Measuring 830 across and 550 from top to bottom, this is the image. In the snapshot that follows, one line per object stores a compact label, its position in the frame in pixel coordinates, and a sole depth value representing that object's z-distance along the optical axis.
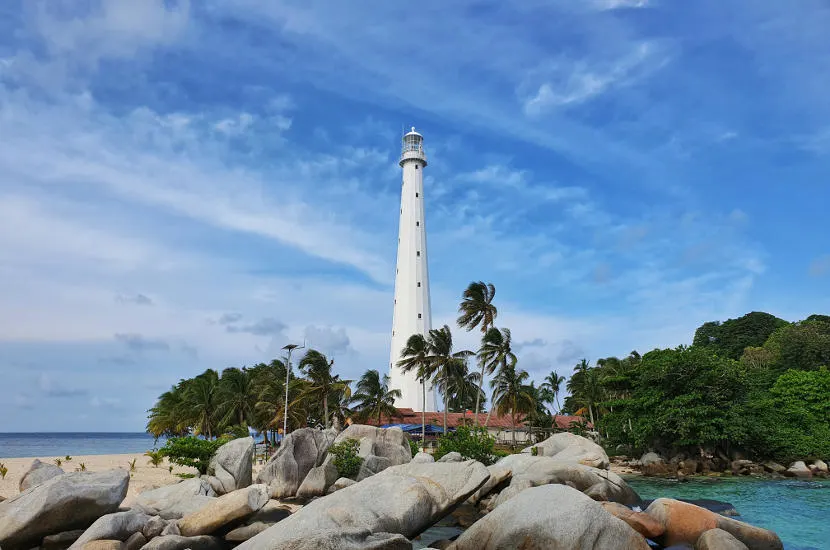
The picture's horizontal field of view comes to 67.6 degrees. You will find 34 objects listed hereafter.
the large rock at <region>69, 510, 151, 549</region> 15.14
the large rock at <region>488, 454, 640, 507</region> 21.92
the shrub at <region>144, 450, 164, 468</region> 34.72
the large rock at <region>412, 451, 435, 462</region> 27.94
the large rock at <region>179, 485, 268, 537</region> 16.61
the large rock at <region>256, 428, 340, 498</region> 25.73
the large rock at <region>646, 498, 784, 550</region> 15.80
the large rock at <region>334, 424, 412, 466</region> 30.30
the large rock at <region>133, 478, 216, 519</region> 18.78
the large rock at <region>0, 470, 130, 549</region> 15.23
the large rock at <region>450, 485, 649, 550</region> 12.87
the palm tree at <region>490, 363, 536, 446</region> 51.84
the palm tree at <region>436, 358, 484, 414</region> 50.54
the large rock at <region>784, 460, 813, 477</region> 38.03
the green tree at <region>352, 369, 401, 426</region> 52.69
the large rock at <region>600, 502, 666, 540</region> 16.25
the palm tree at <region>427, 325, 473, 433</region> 49.84
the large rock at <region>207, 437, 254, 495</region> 24.44
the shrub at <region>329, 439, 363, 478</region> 27.09
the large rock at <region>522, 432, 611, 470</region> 27.50
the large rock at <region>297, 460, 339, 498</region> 25.61
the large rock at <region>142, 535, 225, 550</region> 14.68
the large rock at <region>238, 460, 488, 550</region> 12.27
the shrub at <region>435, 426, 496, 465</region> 30.38
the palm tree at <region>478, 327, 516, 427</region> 51.16
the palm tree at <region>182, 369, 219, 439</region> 55.09
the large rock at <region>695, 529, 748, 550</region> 14.41
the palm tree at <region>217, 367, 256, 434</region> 54.03
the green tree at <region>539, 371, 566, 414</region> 76.12
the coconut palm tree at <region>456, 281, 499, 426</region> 53.84
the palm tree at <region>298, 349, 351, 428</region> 49.94
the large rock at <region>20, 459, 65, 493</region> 20.92
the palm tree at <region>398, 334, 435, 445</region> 50.70
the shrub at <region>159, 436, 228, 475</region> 27.00
